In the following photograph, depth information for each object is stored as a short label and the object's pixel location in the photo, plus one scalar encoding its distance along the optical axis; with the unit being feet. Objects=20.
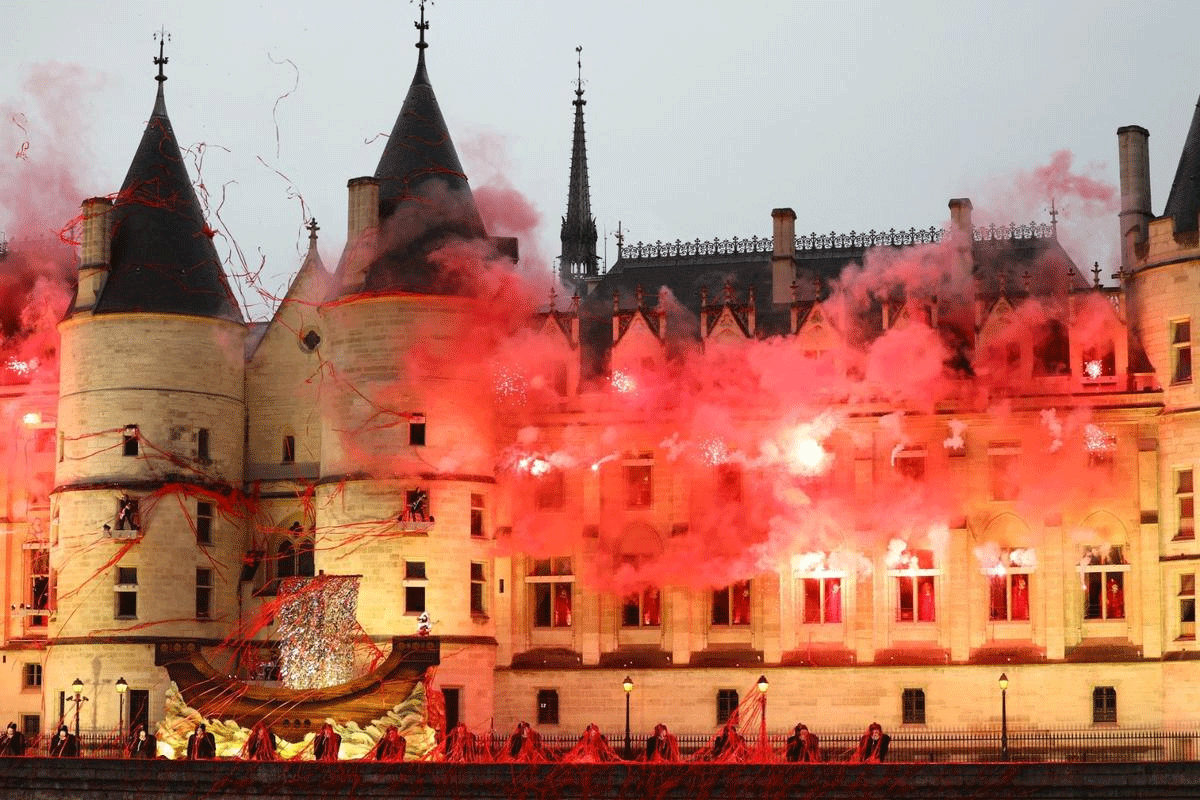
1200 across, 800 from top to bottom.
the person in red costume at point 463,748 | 201.67
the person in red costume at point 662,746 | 192.75
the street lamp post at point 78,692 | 223.51
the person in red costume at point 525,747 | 194.29
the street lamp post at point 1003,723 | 195.52
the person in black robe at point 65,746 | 206.39
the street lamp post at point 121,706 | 216.33
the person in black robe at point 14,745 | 207.21
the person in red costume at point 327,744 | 196.54
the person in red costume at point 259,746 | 201.16
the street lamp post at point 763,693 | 197.45
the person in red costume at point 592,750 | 198.59
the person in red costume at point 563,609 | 232.12
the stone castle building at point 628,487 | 221.25
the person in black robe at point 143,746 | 205.20
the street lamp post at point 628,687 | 196.66
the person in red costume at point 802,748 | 184.85
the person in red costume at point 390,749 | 193.47
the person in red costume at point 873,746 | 188.44
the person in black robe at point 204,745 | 200.48
